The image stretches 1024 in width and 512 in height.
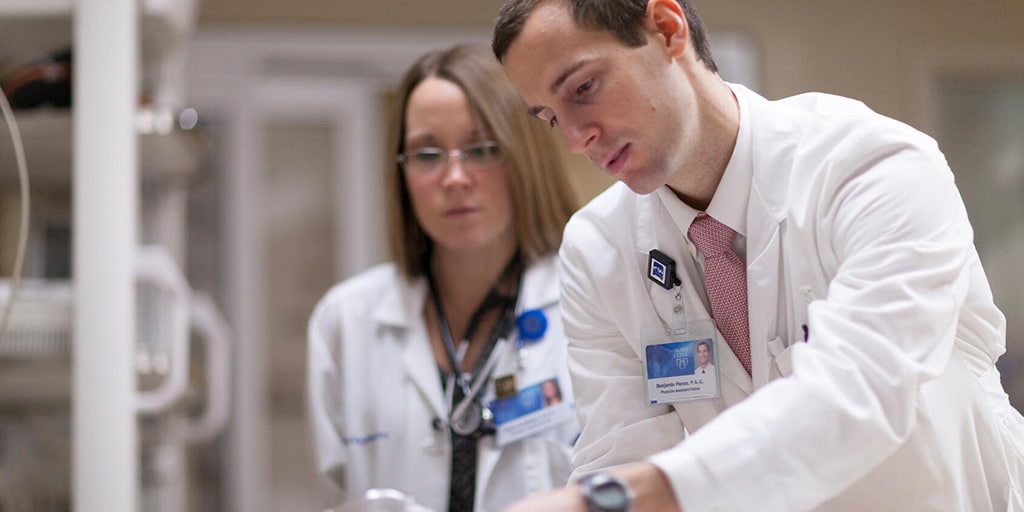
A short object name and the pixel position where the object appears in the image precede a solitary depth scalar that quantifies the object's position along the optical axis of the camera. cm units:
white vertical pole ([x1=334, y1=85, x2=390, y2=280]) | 410
